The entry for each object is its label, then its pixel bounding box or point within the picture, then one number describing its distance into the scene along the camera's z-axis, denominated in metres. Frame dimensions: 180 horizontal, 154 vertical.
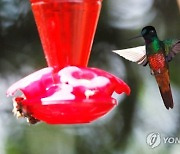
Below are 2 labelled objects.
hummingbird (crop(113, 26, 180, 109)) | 4.00
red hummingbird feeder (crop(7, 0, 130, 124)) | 3.46
